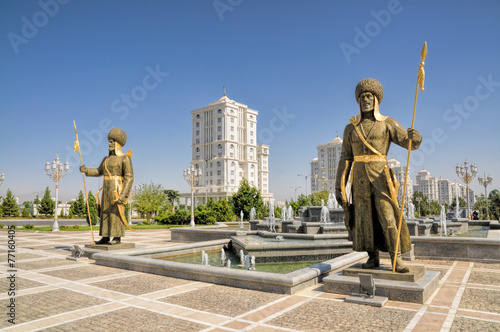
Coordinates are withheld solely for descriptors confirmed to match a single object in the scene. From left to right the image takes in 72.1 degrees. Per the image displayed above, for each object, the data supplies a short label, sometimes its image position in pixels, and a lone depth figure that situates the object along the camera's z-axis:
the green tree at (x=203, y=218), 28.16
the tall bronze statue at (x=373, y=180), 5.55
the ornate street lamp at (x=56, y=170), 24.11
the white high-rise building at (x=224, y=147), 81.44
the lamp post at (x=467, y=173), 26.23
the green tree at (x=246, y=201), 35.41
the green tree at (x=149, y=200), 36.59
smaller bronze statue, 9.73
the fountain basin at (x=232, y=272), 5.94
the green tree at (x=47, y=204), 47.34
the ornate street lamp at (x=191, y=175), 28.12
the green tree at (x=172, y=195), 82.88
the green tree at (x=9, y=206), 46.12
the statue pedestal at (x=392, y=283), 5.16
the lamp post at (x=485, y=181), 31.34
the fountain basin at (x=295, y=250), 9.88
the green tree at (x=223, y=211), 31.53
